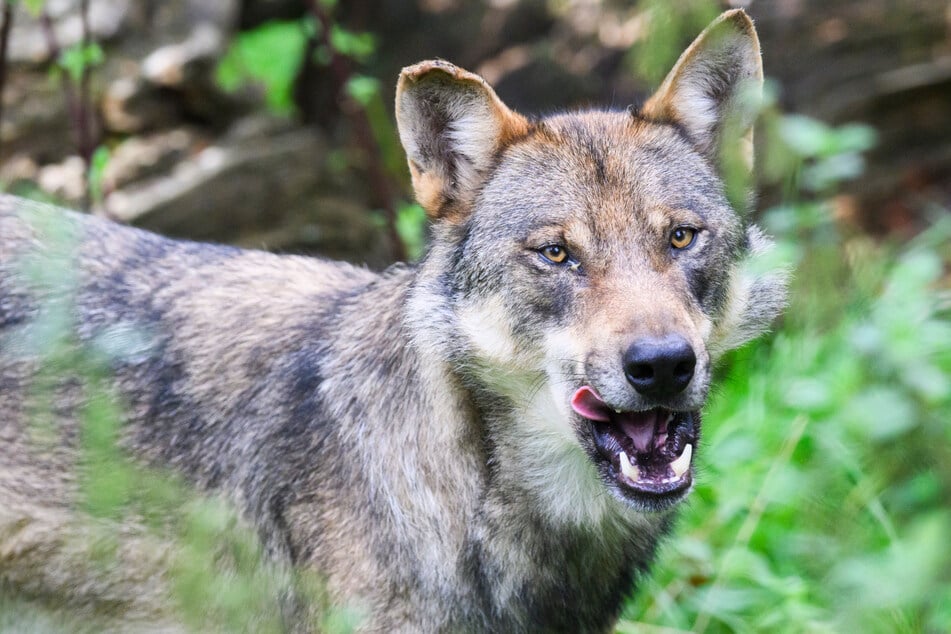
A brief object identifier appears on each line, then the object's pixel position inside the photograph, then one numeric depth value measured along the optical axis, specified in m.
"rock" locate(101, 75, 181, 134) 14.83
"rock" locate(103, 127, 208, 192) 14.72
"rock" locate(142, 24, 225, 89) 15.16
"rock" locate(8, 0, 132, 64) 14.16
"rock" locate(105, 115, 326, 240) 14.65
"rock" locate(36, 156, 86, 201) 14.06
